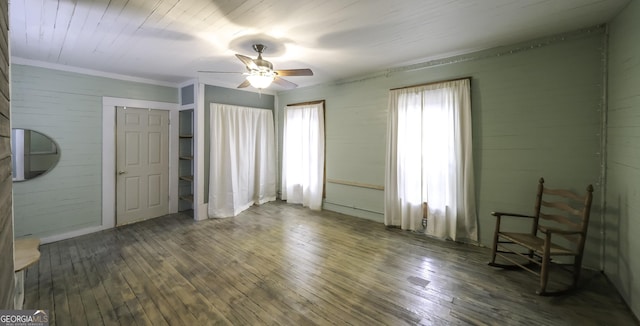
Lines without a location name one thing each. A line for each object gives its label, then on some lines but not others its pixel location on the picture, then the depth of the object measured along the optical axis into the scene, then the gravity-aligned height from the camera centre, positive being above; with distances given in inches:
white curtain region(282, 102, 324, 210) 200.4 +4.3
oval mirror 134.7 +2.7
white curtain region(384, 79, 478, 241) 133.0 +0.6
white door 171.2 -3.2
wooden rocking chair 91.9 -27.9
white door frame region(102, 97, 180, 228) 163.2 +2.0
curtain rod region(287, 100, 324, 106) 199.4 +45.5
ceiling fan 109.5 +39.1
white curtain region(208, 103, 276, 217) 186.1 +1.0
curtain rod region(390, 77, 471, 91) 135.2 +42.7
